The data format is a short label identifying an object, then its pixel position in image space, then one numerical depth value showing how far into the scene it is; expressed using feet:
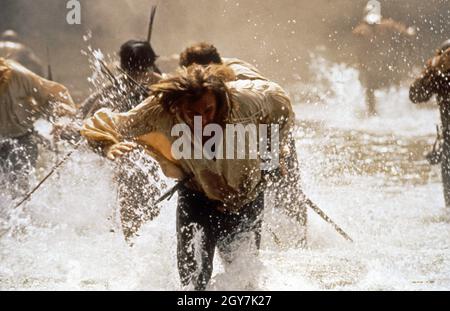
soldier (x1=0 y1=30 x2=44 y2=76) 88.94
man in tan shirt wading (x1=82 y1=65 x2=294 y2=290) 28.58
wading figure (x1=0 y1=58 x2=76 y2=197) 49.19
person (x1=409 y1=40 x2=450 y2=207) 50.42
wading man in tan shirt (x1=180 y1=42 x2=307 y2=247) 34.83
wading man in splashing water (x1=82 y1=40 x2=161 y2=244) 42.73
